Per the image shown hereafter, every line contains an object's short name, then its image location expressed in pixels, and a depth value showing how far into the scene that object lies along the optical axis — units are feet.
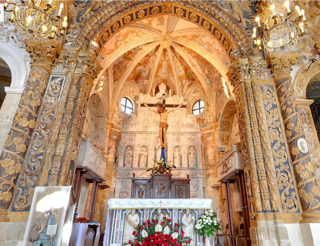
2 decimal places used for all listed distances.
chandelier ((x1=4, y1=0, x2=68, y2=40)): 15.99
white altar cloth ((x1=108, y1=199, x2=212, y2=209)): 17.03
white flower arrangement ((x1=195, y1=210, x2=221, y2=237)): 15.69
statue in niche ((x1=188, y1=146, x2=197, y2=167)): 40.60
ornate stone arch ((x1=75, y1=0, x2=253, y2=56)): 25.43
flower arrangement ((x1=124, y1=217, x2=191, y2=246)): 14.49
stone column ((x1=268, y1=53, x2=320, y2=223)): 17.39
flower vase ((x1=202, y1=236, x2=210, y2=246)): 15.93
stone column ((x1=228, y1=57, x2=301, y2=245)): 17.48
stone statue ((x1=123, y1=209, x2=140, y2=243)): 16.33
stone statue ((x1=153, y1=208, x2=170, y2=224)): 16.88
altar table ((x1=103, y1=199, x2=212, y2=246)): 16.84
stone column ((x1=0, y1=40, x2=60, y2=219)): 17.33
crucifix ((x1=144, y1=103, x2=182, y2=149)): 33.54
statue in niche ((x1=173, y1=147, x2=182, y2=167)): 40.67
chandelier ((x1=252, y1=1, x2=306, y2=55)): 16.12
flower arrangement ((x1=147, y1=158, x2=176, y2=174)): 28.23
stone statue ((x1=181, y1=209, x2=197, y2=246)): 16.59
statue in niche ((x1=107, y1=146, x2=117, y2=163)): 39.54
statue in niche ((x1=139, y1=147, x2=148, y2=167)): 40.37
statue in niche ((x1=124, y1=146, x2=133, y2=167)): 40.11
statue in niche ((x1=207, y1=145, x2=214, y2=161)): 40.23
